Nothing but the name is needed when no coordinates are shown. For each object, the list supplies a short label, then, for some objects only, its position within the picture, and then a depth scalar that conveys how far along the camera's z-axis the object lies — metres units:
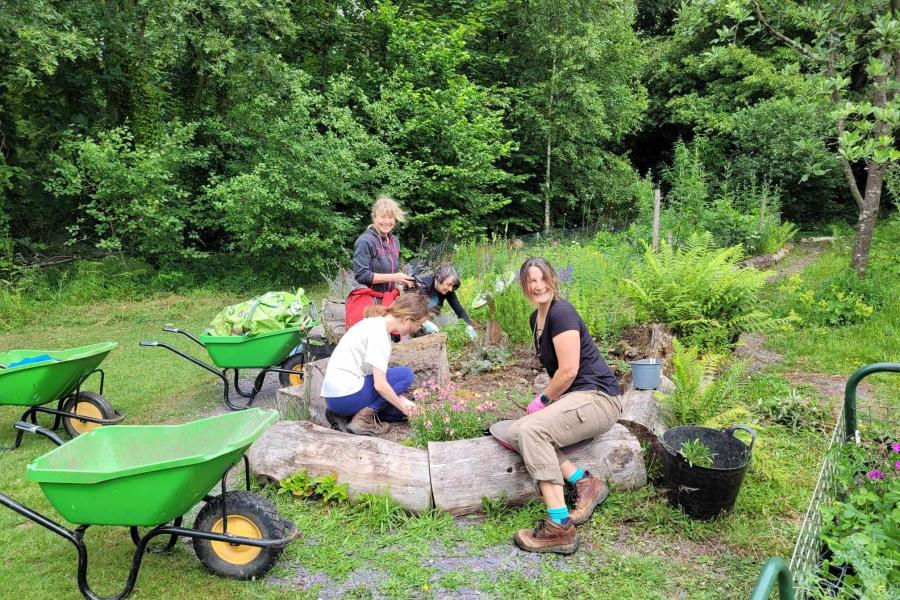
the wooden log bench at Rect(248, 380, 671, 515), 3.27
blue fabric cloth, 4.20
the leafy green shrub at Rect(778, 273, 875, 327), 6.60
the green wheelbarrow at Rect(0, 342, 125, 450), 4.09
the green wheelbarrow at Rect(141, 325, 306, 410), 4.88
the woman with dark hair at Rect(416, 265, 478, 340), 5.24
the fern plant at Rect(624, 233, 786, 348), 5.31
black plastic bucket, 3.01
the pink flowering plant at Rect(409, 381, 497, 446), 3.59
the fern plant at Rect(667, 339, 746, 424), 3.67
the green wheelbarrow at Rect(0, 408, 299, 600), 2.45
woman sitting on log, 2.98
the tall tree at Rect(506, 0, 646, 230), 14.06
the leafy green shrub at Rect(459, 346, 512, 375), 4.98
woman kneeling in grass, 3.70
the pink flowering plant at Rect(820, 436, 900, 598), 1.99
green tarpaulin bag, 4.97
